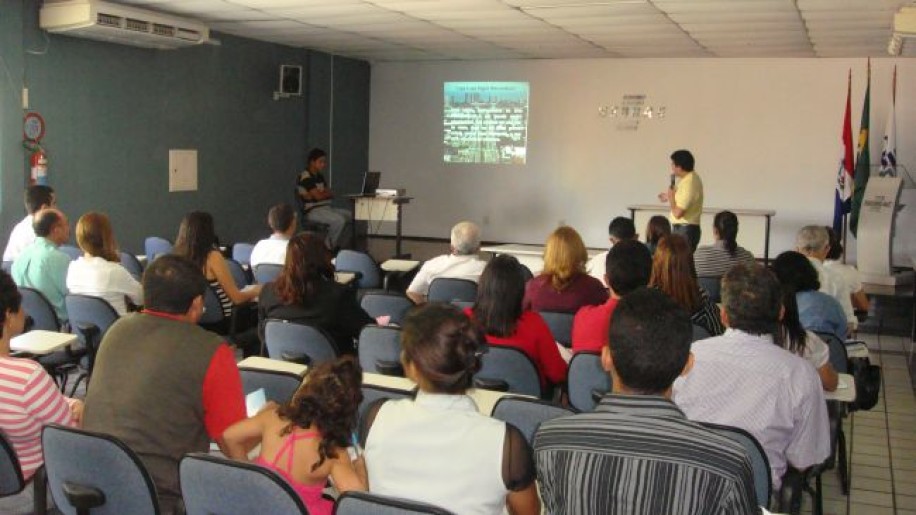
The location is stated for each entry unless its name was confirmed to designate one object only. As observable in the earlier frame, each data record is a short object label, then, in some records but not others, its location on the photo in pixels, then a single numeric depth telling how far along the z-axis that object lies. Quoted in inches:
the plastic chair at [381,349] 153.7
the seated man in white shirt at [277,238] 248.4
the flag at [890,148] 407.8
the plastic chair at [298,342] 154.9
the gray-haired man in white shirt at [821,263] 209.9
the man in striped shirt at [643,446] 64.5
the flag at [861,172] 376.8
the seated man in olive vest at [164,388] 100.0
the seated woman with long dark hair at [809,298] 172.1
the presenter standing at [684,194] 321.4
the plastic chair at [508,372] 138.9
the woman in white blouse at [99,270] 193.5
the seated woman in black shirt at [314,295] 164.7
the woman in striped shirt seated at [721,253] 238.8
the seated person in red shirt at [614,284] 151.2
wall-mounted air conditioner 294.0
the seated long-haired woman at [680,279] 167.2
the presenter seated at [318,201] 414.3
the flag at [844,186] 382.9
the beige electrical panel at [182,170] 371.9
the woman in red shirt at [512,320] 146.1
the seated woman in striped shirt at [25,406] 101.4
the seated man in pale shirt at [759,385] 110.4
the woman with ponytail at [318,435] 88.4
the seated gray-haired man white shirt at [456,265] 220.5
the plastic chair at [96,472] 88.0
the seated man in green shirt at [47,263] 203.5
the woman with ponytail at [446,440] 78.7
